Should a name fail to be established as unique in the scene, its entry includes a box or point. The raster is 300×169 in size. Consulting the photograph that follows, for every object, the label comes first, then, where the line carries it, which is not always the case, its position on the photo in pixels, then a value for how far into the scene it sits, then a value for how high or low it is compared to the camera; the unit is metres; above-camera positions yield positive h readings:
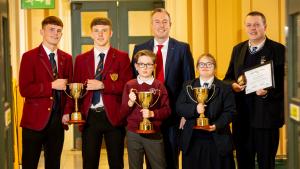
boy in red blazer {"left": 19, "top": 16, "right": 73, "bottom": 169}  4.39 -0.25
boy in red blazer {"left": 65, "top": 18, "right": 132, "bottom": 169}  4.33 -0.24
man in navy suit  4.53 +0.00
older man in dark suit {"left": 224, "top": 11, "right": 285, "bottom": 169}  4.53 -0.37
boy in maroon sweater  4.25 -0.39
